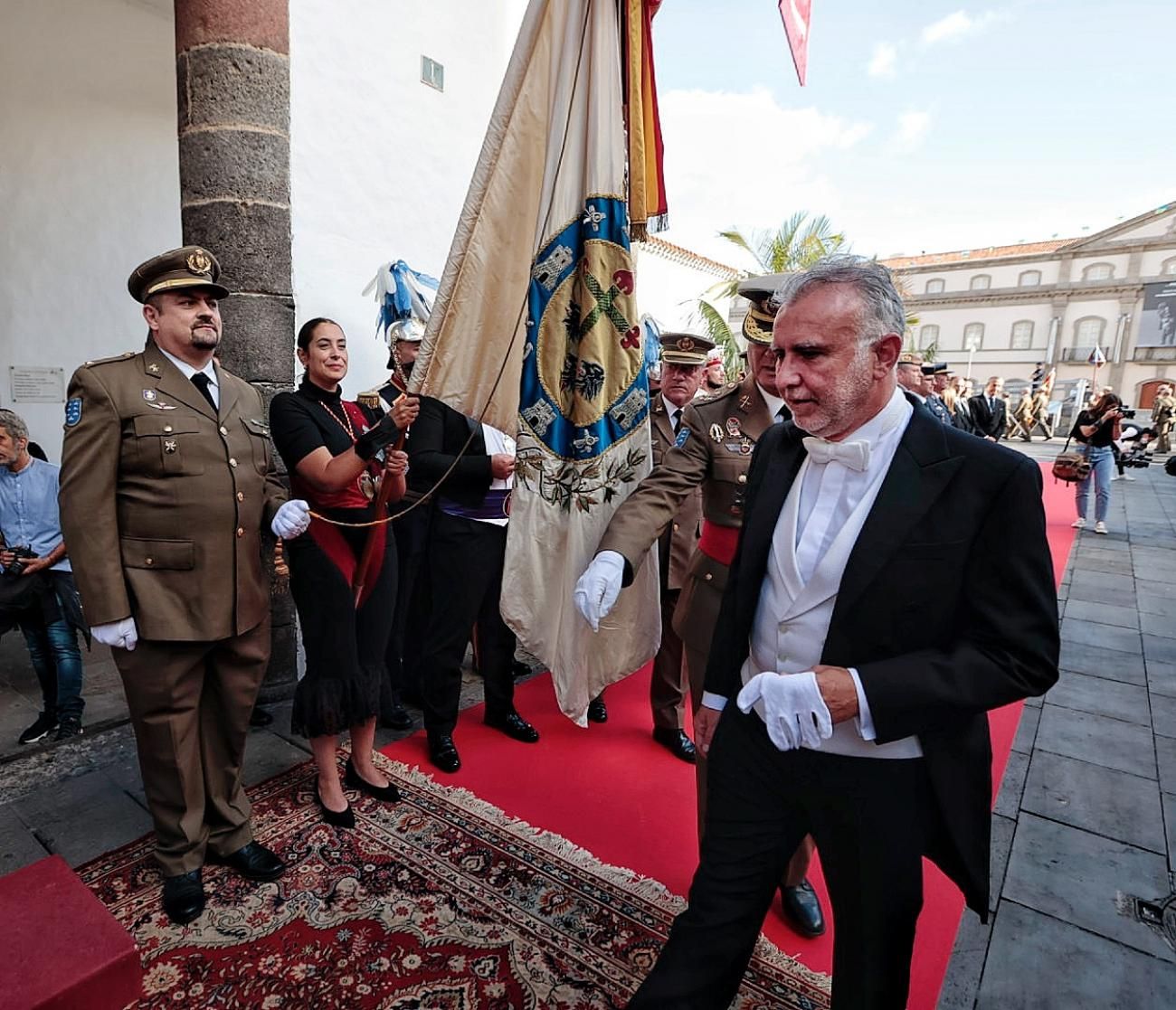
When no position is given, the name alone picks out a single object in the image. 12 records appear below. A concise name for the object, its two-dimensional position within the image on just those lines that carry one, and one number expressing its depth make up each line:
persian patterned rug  2.13
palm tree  14.43
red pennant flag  3.11
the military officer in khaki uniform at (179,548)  2.26
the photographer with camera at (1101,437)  9.27
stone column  3.52
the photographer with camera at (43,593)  3.60
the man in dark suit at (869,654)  1.44
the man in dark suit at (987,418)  11.32
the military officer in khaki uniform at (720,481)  2.34
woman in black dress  2.83
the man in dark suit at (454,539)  3.39
